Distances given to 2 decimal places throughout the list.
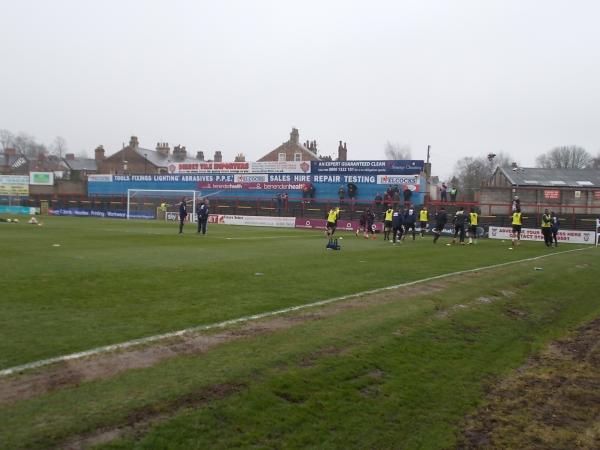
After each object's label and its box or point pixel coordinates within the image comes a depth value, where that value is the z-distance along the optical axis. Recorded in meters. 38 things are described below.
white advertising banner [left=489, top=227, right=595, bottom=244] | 32.75
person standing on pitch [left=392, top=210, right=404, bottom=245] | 26.34
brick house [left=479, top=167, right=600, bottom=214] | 45.72
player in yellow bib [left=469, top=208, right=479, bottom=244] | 27.66
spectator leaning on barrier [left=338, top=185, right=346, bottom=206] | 44.47
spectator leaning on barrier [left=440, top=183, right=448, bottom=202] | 41.56
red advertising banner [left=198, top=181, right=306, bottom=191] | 51.69
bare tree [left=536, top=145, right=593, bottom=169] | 94.00
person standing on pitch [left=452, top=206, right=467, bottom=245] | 27.54
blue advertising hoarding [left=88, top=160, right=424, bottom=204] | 47.62
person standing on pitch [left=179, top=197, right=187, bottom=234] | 28.16
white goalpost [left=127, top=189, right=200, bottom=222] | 50.84
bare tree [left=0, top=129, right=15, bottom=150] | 127.30
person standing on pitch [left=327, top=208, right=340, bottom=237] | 26.06
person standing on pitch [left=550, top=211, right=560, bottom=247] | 28.25
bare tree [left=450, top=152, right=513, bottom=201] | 83.66
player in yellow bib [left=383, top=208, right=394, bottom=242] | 28.36
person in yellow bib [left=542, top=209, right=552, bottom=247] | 26.97
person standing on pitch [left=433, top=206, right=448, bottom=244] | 27.78
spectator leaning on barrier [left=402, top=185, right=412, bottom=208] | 41.88
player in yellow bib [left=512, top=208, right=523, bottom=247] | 26.81
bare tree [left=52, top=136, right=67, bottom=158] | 133.27
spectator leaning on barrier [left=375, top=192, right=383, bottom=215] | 41.38
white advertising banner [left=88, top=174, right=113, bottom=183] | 61.50
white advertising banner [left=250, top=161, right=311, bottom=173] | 52.12
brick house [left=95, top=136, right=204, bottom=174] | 81.44
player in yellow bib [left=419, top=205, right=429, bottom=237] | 31.14
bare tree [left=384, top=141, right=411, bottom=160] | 106.51
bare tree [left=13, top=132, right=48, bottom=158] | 127.19
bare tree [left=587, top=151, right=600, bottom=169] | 90.86
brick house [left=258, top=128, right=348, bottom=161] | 72.25
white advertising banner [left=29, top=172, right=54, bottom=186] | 63.91
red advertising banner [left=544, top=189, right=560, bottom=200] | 46.47
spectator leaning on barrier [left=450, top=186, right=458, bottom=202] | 41.40
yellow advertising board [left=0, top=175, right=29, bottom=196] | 60.81
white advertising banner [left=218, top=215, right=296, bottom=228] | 43.50
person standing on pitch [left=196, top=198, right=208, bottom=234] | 27.70
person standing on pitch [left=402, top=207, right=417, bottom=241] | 29.14
